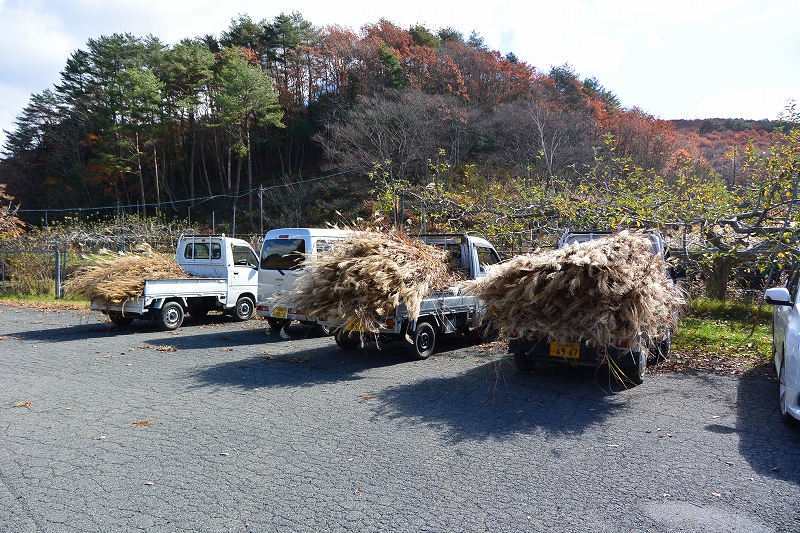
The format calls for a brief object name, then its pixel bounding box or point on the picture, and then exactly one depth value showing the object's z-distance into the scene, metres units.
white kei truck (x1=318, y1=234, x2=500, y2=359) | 8.71
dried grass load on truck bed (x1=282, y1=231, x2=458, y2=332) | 7.97
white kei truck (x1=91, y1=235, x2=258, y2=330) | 12.16
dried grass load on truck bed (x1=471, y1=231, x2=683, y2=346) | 6.33
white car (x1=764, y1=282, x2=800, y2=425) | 5.23
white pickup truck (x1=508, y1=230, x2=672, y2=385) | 6.70
